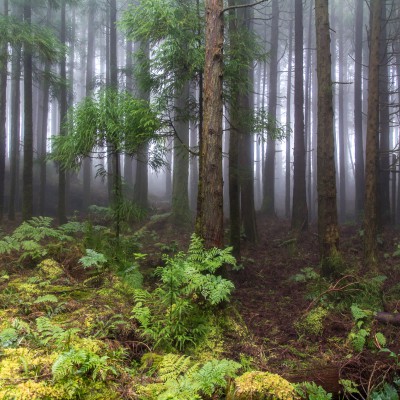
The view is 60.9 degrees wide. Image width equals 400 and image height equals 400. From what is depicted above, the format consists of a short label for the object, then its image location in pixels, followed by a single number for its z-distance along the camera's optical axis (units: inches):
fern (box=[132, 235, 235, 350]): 195.0
